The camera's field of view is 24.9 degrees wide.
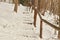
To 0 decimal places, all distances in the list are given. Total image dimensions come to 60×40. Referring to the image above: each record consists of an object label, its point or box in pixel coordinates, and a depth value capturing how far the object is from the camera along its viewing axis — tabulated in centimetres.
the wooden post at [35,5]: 682
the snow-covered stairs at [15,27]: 566
